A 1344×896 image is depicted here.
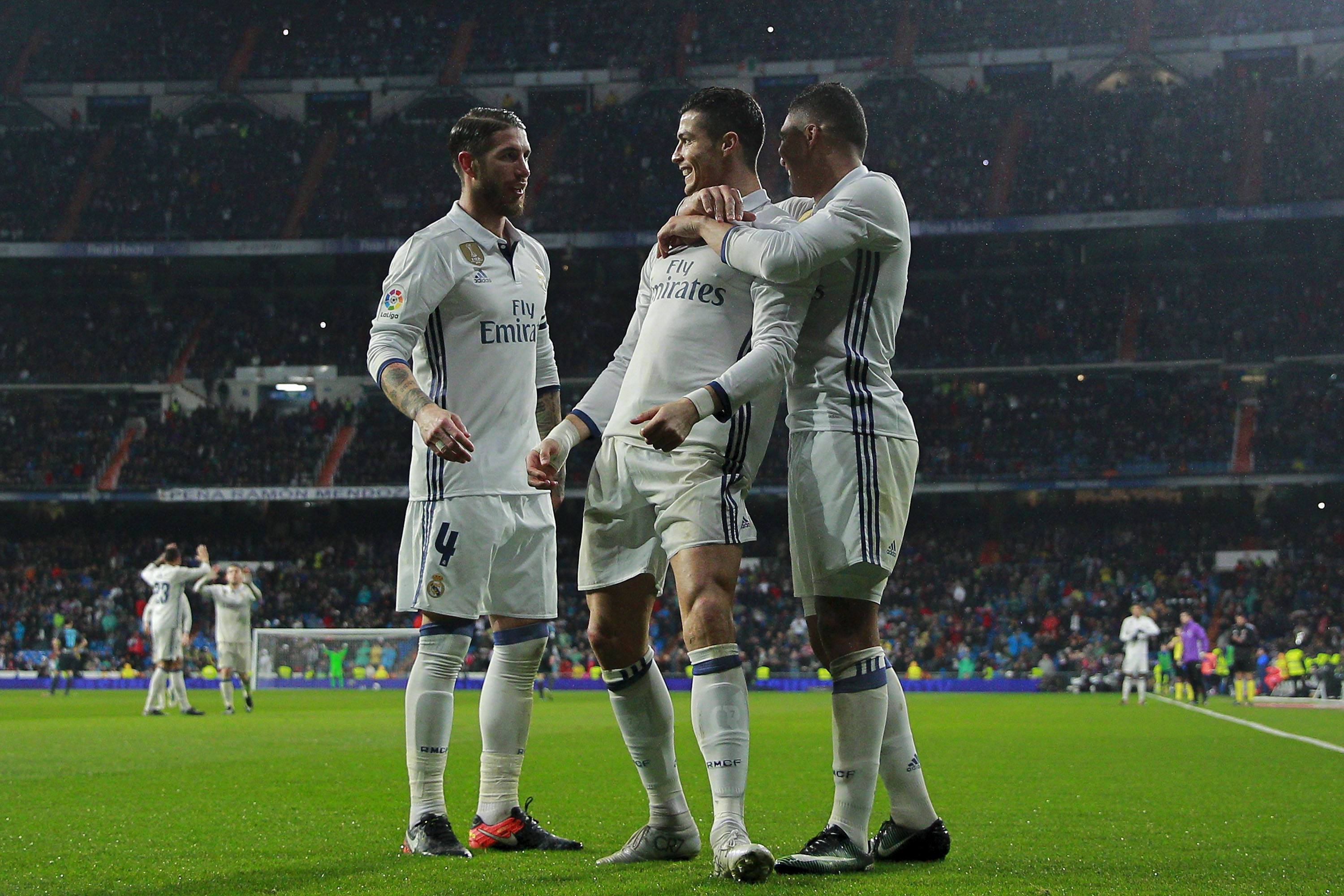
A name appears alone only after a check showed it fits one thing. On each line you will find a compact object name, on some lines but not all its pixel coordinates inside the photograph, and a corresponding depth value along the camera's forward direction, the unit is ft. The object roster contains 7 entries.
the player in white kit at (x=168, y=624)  56.08
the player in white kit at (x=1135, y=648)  72.38
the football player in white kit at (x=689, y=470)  13.29
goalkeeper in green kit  87.45
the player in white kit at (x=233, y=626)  57.06
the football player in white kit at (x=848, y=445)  13.60
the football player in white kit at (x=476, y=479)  15.81
